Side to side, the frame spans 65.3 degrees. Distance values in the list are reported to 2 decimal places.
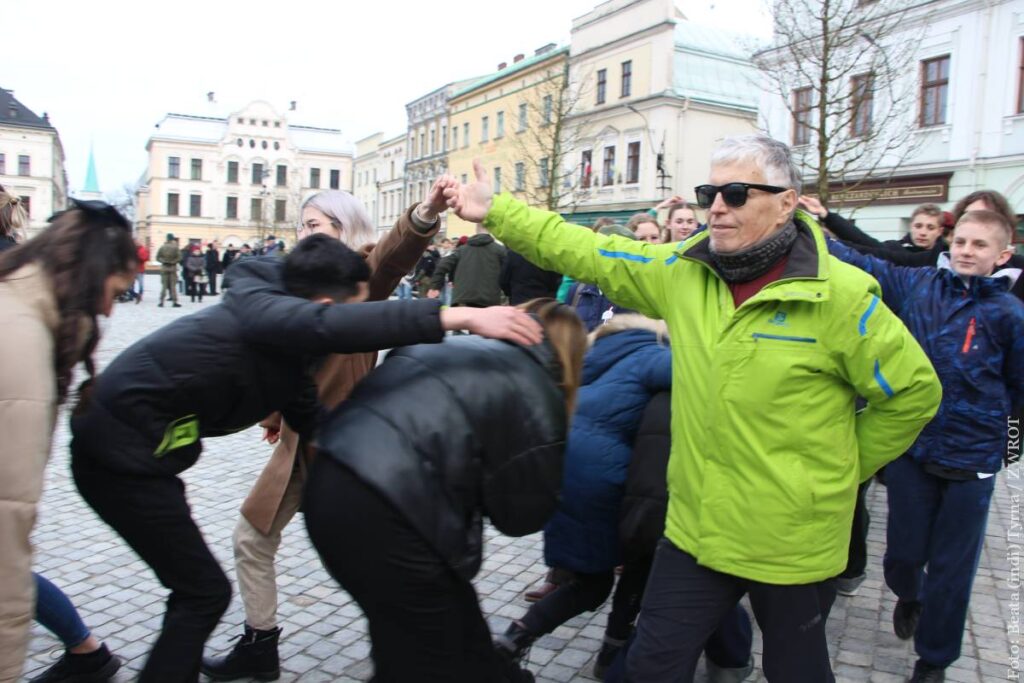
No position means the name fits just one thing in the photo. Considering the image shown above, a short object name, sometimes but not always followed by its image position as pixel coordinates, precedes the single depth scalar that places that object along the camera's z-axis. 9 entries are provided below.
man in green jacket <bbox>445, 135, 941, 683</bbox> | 2.38
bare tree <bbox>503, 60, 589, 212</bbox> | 39.97
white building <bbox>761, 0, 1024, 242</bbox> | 21.59
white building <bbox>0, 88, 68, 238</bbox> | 83.25
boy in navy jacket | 3.51
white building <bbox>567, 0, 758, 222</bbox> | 37.41
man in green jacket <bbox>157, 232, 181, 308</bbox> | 23.75
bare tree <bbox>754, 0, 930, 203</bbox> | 18.80
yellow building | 41.78
